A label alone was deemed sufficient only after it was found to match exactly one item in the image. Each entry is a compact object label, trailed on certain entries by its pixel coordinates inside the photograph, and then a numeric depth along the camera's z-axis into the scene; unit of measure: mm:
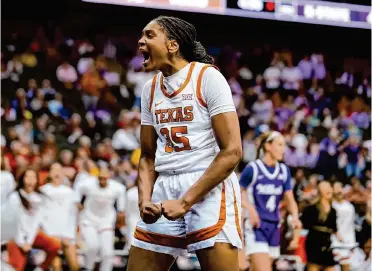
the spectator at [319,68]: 17938
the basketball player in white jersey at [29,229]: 9344
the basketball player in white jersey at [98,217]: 10305
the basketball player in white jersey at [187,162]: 3521
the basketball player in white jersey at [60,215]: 9812
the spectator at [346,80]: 18094
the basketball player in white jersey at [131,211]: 10406
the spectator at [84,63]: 15578
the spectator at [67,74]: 15203
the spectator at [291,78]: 17234
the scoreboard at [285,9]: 11766
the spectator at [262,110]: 16103
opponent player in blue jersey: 7852
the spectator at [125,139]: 13945
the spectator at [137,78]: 15688
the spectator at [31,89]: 14463
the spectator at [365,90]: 17711
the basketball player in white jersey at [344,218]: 10906
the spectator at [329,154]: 15273
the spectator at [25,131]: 13004
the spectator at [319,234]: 9836
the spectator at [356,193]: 13164
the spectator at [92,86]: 15075
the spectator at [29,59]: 15211
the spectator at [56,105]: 14406
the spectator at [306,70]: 17750
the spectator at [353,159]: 15401
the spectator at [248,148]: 14672
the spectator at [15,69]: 14891
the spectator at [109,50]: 16250
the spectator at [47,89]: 14664
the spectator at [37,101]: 14274
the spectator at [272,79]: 17094
